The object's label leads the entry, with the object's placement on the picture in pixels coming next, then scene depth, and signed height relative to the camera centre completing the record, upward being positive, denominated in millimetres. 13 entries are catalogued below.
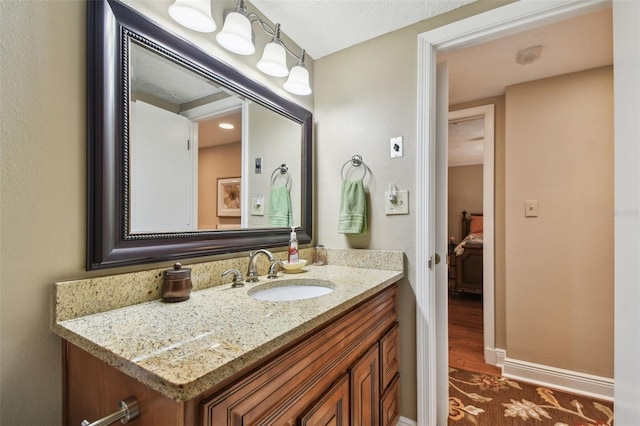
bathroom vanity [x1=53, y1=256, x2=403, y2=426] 522 -337
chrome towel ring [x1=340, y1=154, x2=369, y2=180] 1620 +284
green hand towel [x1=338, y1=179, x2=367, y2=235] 1551 +11
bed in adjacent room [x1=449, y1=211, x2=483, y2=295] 3963 -781
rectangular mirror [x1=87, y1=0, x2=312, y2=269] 830 +236
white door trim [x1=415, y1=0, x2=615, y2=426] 1412 -9
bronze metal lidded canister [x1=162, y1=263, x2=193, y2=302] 912 -237
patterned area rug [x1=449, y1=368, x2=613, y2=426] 1595 -1168
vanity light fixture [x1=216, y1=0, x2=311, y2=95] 1130 +717
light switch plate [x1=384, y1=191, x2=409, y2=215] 1485 +43
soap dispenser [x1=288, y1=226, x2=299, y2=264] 1435 -192
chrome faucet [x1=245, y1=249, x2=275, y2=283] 1222 -239
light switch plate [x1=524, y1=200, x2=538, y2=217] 2037 +33
